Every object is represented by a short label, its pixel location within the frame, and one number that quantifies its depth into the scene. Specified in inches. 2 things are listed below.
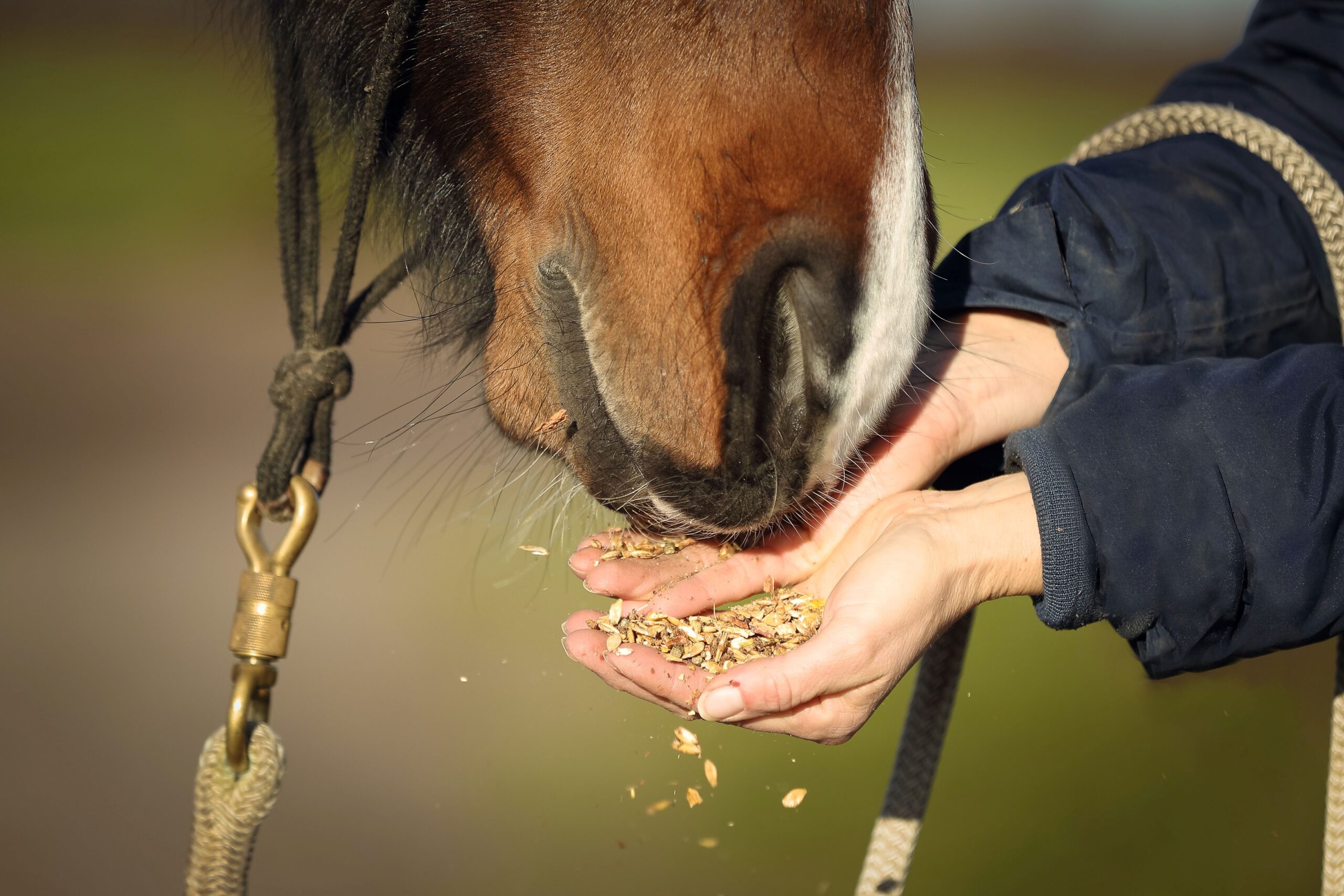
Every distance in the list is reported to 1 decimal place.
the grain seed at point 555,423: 68.3
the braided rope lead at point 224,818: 68.4
